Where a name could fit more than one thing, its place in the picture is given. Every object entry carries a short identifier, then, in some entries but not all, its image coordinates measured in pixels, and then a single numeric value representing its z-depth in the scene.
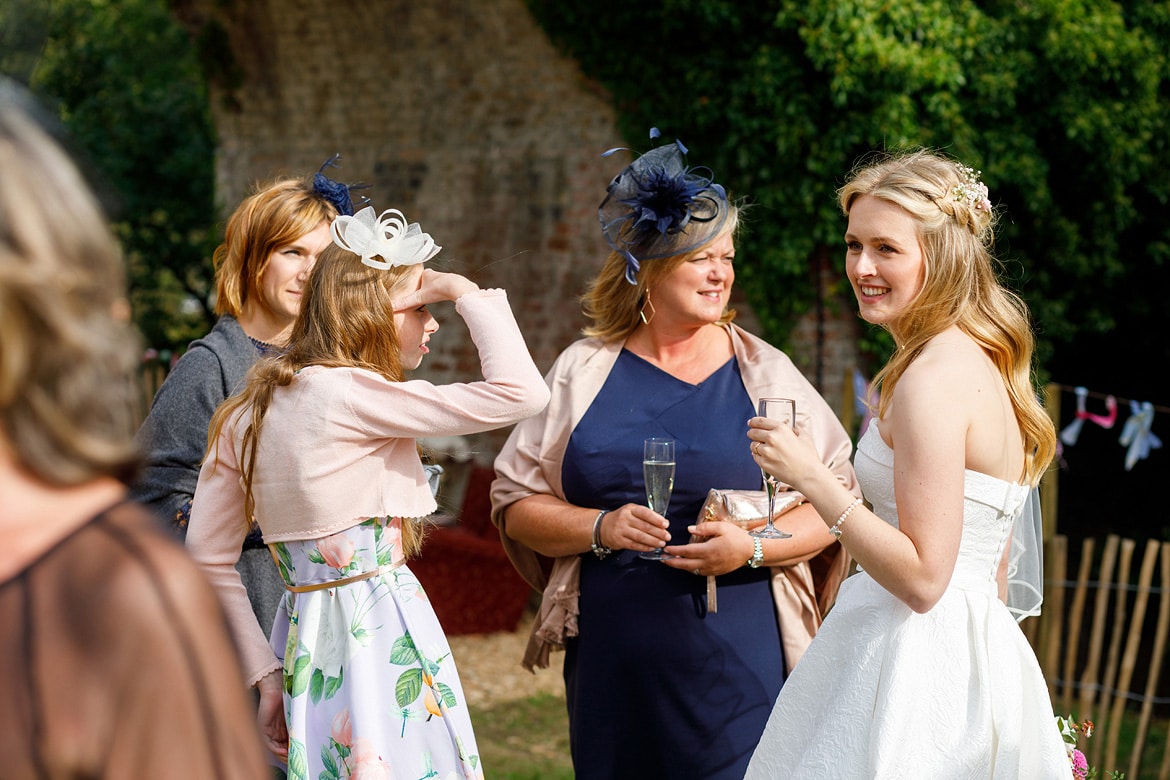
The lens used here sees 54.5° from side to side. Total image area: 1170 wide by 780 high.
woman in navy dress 3.29
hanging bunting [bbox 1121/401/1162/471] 5.89
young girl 2.44
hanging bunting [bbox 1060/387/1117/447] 5.86
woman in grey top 3.19
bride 2.34
